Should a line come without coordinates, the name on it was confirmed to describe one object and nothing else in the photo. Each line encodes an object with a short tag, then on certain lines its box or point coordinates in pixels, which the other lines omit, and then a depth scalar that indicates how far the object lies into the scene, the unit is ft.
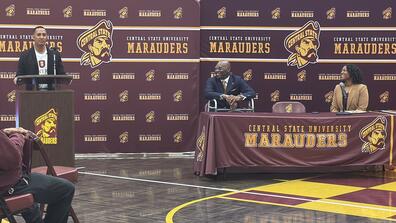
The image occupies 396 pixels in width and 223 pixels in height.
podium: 21.47
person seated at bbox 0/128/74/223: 12.89
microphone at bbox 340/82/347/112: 28.25
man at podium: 24.84
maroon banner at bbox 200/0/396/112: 33.63
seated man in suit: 28.55
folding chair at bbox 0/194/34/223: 12.86
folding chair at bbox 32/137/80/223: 14.96
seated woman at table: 27.86
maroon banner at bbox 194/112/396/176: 25.32
